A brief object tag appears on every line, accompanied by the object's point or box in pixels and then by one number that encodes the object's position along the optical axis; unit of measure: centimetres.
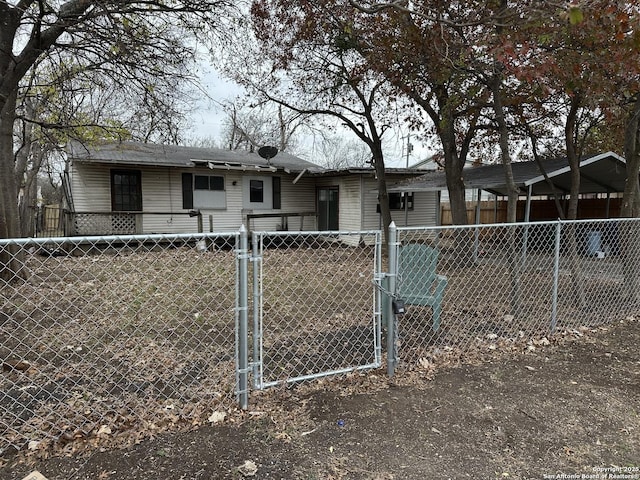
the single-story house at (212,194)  1179
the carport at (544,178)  1020
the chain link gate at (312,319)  295
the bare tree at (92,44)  516
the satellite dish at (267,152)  1408
